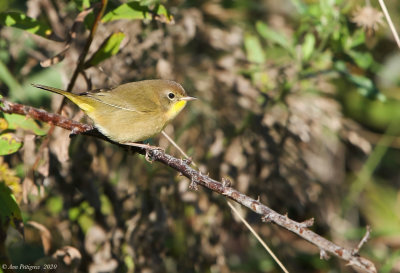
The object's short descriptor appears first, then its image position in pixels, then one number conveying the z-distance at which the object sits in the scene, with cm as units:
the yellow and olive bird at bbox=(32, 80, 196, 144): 583
